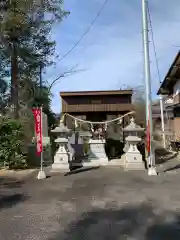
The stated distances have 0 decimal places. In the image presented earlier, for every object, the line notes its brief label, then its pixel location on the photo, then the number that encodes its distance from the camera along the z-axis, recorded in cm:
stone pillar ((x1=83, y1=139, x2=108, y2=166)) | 917
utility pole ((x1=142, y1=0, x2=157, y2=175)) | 758
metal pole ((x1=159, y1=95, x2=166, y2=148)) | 1521
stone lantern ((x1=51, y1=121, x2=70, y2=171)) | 793
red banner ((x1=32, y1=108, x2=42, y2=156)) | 708
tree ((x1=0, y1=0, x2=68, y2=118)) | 1034
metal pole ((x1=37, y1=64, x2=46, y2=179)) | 685
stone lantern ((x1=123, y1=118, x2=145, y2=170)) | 798
